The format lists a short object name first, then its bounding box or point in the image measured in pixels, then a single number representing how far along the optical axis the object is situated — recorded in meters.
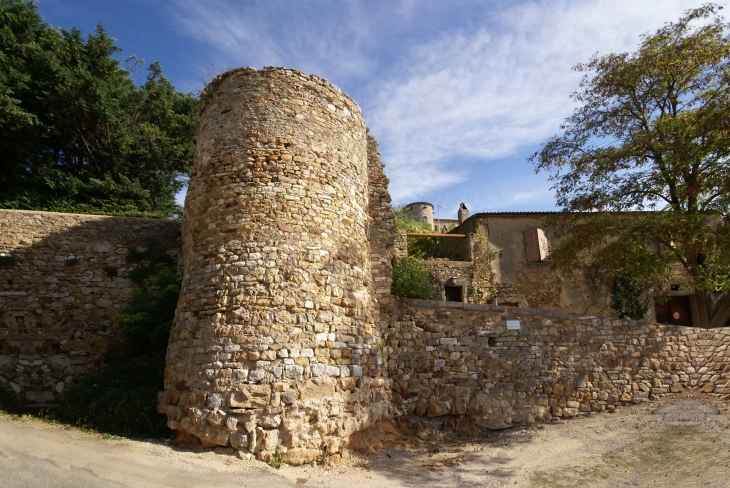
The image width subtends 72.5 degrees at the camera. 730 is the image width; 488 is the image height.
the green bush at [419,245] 20.41
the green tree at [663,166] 10.58
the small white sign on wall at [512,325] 9.93
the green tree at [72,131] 14.98
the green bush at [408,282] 10.85
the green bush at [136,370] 7.36
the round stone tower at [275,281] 6.70
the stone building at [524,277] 18.28
